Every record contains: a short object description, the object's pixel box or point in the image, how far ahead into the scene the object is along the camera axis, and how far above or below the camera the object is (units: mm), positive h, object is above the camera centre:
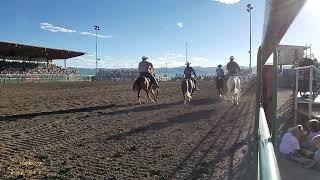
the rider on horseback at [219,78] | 13053 +135
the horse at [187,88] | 11638 -324
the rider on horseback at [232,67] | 11525 +607
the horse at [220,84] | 12987 -165
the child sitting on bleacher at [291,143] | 4587 -1101
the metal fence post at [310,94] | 6330 -320
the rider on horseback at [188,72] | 12280 +408
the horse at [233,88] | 11199 -310
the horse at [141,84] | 11360 -151
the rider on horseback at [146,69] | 11378 +487
